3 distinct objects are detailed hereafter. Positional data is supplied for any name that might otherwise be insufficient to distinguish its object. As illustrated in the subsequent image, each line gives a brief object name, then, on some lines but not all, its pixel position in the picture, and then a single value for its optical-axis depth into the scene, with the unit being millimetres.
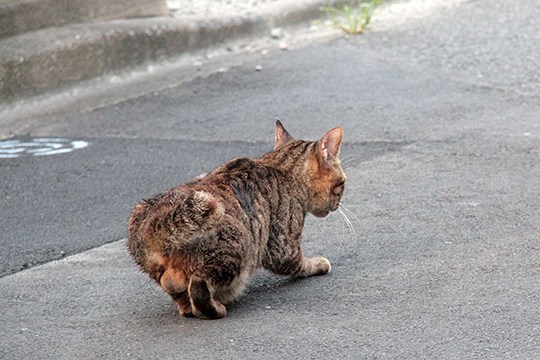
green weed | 11242
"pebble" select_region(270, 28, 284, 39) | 11359
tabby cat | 5164
